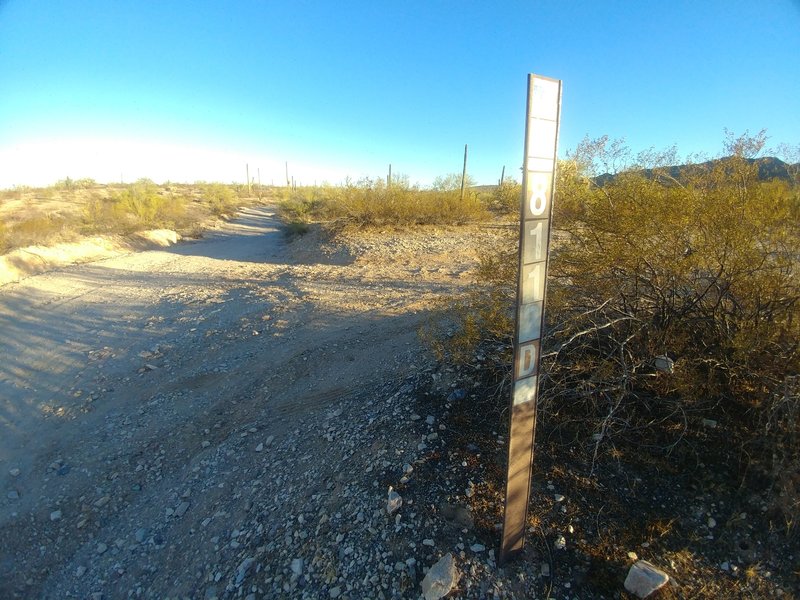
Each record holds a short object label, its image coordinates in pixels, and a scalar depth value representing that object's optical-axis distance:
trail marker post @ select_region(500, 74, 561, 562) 1.53
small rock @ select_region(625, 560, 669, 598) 1.87
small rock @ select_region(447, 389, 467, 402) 3.27
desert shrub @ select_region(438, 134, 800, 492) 2.50
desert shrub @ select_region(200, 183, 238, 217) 27.71
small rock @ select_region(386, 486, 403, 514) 2.39
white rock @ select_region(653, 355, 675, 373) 2.71
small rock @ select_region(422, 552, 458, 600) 1.95
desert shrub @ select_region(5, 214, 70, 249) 11.98
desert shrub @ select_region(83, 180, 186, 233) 16.48
